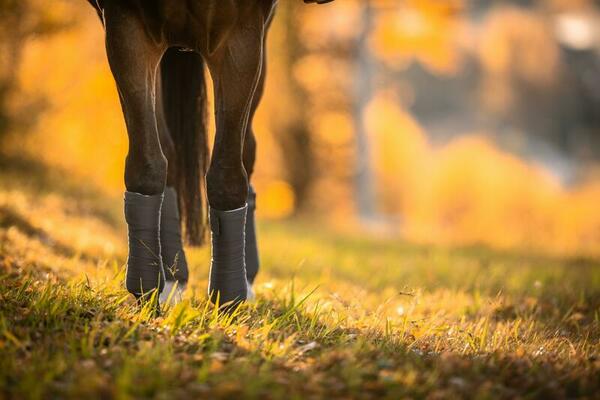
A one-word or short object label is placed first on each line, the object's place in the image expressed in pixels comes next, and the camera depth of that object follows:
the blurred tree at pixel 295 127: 31.03
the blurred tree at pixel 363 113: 31.50
